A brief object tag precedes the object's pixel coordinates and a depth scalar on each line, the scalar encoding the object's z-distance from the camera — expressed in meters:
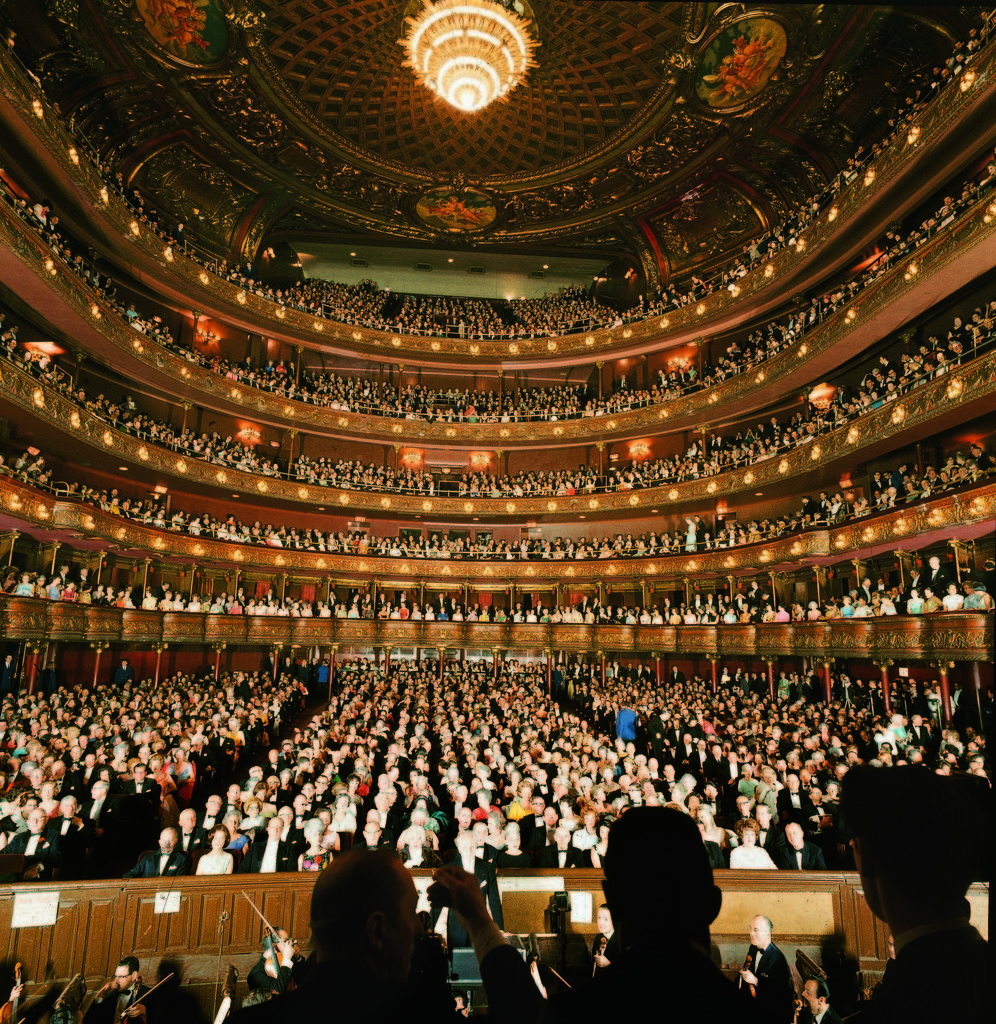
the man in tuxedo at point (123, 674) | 21.25
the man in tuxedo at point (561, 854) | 7.05
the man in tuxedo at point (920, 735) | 11.73
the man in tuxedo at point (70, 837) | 7.02
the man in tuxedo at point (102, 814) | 7.60
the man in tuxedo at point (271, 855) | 6.87
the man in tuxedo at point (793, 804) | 8.44
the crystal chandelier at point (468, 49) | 17.33
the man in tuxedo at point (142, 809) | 7.79
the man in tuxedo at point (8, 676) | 17.41
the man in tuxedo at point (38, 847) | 6.79
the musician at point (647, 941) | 1.57
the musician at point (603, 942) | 4.97
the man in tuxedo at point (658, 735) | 12.11
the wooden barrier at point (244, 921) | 5.88
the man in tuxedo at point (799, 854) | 6.75
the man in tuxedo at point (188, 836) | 6.95
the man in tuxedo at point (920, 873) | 1.64
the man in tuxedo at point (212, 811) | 7.44
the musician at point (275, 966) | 4.78
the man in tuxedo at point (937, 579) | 14.48
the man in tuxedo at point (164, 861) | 6.48
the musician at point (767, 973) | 4.89
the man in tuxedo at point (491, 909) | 5.64
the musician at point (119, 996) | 4.79
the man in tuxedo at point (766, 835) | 7.18
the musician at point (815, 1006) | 4.48
